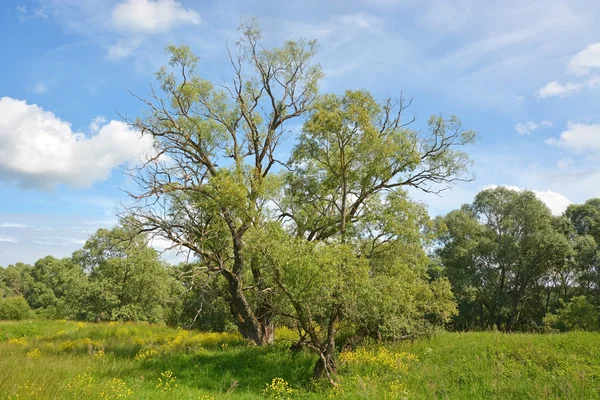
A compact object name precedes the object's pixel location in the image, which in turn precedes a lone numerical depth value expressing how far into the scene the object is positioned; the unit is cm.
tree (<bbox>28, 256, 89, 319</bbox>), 3984
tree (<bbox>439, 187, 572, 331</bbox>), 3447
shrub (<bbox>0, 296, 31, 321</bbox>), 4281
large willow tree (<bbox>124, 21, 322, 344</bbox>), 1798
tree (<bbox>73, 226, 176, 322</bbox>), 3769
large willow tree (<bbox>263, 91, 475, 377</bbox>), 1233
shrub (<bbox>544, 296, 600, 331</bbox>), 2561
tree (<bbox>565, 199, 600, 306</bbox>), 3184
